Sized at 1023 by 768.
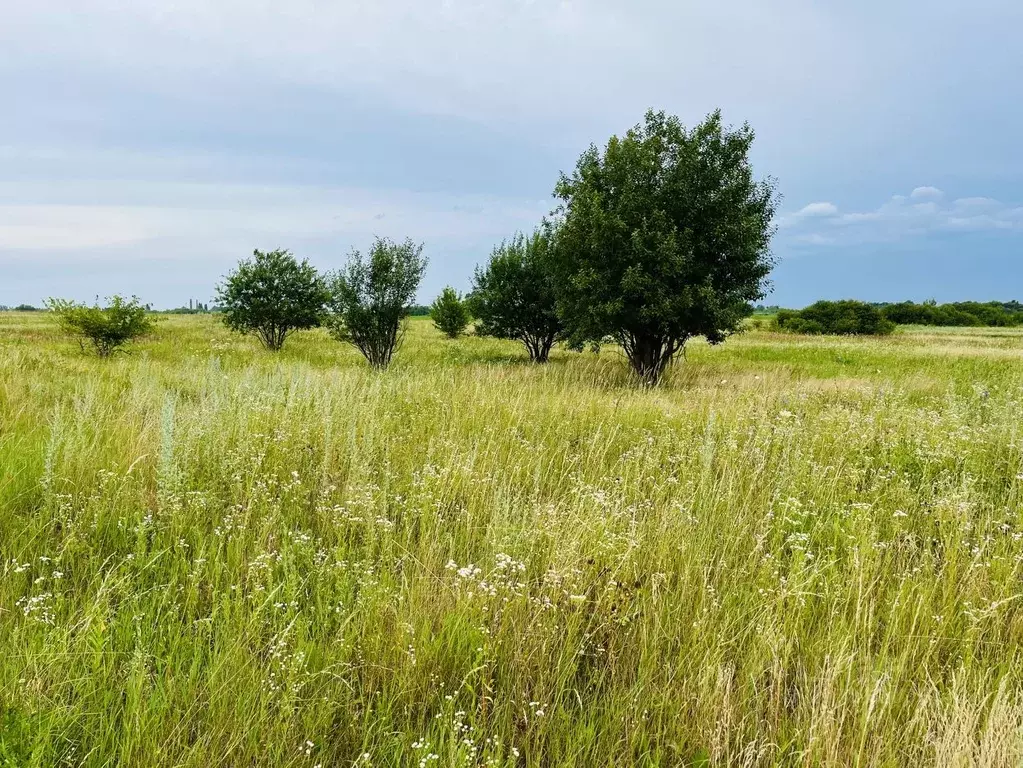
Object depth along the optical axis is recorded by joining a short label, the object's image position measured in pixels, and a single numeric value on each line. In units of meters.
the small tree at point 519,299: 21.44
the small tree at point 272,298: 25.91
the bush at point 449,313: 39.16
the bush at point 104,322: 18.20
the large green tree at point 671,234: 13.88
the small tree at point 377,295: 17.44
